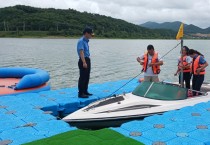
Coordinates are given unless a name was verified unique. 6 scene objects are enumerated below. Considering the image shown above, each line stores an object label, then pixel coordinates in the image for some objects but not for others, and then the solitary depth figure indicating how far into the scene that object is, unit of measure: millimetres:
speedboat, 5660
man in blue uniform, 7082
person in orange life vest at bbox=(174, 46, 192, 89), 8148
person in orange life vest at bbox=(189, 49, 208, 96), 7277
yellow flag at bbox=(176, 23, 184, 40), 6812
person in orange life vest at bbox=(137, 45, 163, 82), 7438
